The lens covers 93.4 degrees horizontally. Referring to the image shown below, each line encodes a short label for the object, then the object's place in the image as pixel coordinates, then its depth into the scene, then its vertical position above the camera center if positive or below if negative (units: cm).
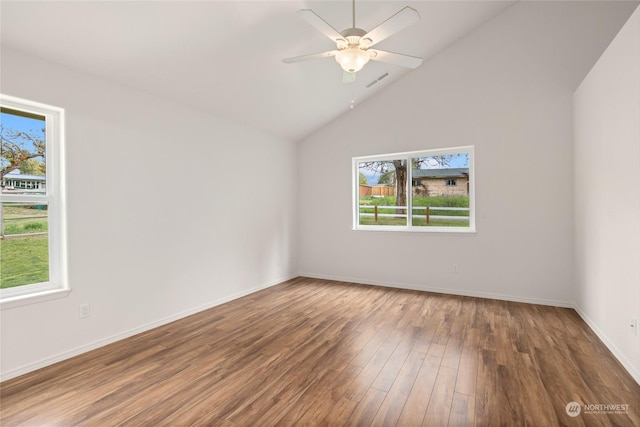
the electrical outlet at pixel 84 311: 270 -88
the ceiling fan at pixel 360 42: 206 +131
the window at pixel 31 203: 242 +9
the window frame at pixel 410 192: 446 +32
